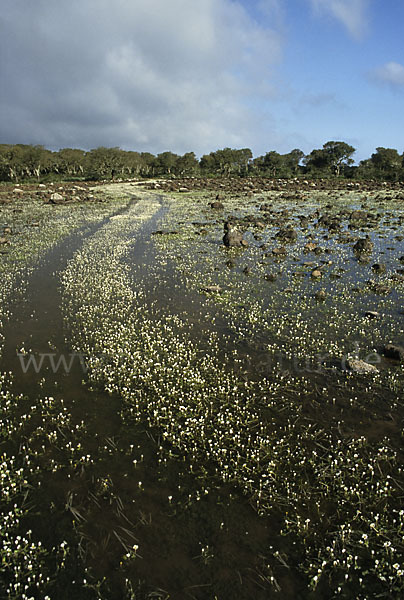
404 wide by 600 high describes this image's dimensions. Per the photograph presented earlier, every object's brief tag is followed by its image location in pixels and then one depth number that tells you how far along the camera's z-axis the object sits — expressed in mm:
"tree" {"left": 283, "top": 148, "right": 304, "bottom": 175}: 168162
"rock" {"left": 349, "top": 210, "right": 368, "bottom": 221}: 48500
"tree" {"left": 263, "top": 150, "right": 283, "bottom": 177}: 159375
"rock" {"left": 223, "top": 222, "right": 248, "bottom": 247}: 34375
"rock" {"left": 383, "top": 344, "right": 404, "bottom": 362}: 13770
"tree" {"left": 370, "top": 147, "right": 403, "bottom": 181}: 128450
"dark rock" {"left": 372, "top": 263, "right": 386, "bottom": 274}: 25547
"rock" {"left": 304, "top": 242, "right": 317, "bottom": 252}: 31966
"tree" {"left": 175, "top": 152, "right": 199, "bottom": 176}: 154750
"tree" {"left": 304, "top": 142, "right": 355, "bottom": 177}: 145750
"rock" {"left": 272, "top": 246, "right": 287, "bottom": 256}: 30859
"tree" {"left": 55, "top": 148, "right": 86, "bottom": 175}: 138000
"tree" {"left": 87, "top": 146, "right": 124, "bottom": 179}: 131375
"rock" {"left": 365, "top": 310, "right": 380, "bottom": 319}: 17703
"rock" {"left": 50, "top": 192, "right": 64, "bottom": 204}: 71188
